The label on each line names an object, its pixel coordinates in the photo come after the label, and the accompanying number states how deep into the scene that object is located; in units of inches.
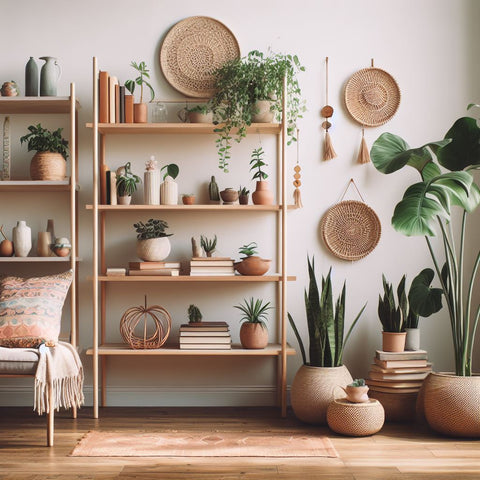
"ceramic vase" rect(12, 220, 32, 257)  151.4
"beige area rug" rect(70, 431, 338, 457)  119.9
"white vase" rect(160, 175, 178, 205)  151.9
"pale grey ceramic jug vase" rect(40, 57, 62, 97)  151.9
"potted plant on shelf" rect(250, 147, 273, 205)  152.4
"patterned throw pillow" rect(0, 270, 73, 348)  131.0
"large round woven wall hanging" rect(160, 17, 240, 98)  160.7
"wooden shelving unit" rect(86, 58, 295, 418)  147.1
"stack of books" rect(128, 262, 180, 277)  148.9
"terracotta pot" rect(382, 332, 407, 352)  147.1
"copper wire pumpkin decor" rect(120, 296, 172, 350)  149.5
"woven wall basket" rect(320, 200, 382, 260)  162.2
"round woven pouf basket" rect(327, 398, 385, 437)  130.0
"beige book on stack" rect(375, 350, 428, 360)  146.2
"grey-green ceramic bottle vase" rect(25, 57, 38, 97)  151.8
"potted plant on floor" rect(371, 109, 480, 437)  122.9
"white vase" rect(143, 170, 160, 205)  151.9
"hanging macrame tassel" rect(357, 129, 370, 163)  161.5
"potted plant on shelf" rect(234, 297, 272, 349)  148.2
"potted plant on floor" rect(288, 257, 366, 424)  138.9
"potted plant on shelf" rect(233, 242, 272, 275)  149.5
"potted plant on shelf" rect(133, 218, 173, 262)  150.5
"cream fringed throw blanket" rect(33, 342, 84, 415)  125.2
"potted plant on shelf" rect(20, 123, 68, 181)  150.9
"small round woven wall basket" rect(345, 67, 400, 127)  162.7
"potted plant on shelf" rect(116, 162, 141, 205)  151.8
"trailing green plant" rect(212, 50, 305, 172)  150.4
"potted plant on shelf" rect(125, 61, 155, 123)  152.8
